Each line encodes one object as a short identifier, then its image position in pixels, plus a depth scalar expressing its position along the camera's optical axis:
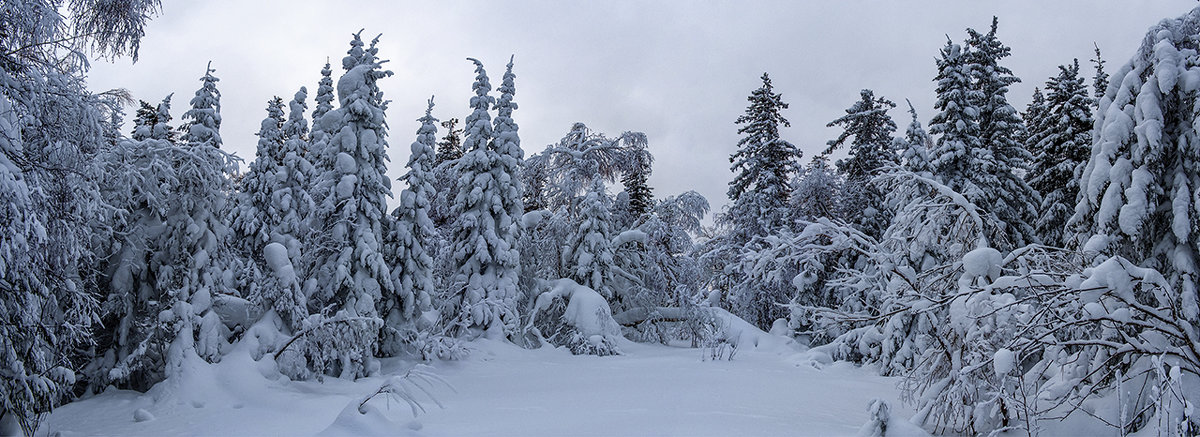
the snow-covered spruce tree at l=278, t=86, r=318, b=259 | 19.47
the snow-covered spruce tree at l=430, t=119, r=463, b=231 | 21.97
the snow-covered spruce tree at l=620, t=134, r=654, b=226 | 26.45
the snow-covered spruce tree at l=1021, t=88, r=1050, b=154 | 23.42
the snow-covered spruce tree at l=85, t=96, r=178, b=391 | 12.88
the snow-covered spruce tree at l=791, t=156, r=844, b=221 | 25.41
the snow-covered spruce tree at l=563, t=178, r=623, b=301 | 21.27
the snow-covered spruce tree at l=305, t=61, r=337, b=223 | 16.72
